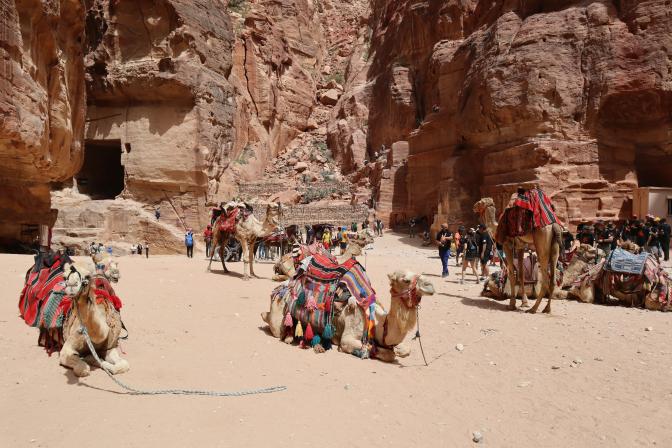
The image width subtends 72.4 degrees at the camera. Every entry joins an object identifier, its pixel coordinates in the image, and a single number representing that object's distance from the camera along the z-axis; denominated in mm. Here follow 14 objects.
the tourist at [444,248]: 13078
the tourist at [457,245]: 15525
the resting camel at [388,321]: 4816
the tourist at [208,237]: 17609
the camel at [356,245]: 6012
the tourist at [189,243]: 18703
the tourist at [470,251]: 12148
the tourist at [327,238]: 17984
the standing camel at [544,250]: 8031
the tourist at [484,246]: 11925
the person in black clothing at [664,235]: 13225
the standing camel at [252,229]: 11844
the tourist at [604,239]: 11227
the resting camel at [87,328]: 4270
